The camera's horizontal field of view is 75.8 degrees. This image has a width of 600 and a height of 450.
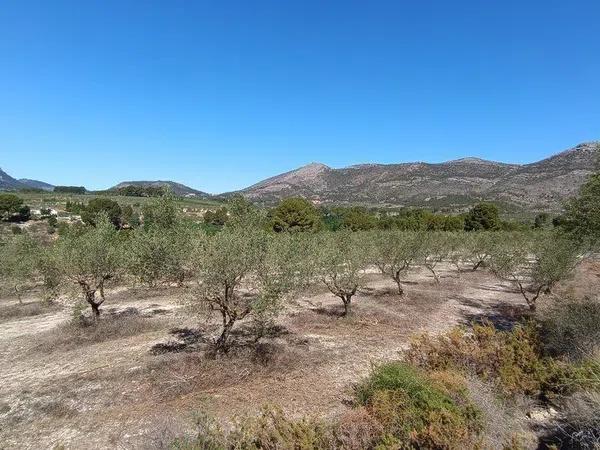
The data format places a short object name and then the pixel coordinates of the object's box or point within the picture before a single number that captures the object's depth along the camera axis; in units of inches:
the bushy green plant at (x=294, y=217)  3194.6
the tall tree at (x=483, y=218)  3228.3
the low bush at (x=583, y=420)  364.5
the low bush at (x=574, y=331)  566.7
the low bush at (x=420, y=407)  341.4
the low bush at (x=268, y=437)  344.5
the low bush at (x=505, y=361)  506.3
